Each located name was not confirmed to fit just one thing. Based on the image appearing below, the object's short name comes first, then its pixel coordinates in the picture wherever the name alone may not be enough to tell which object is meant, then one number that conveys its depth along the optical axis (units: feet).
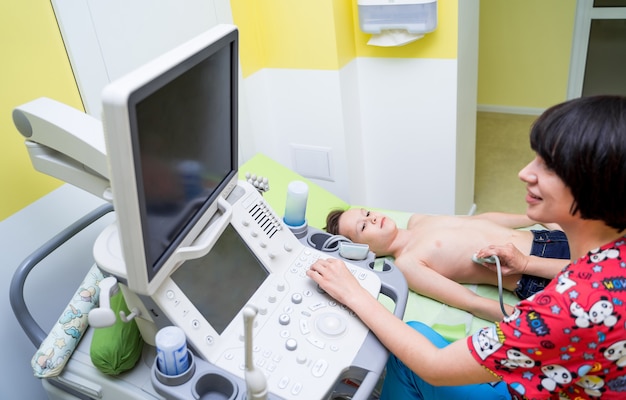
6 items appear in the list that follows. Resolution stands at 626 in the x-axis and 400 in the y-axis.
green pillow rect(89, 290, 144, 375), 3.62
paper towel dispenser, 6.38
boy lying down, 5.16
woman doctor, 2.79
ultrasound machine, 2.72
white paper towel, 6.64
